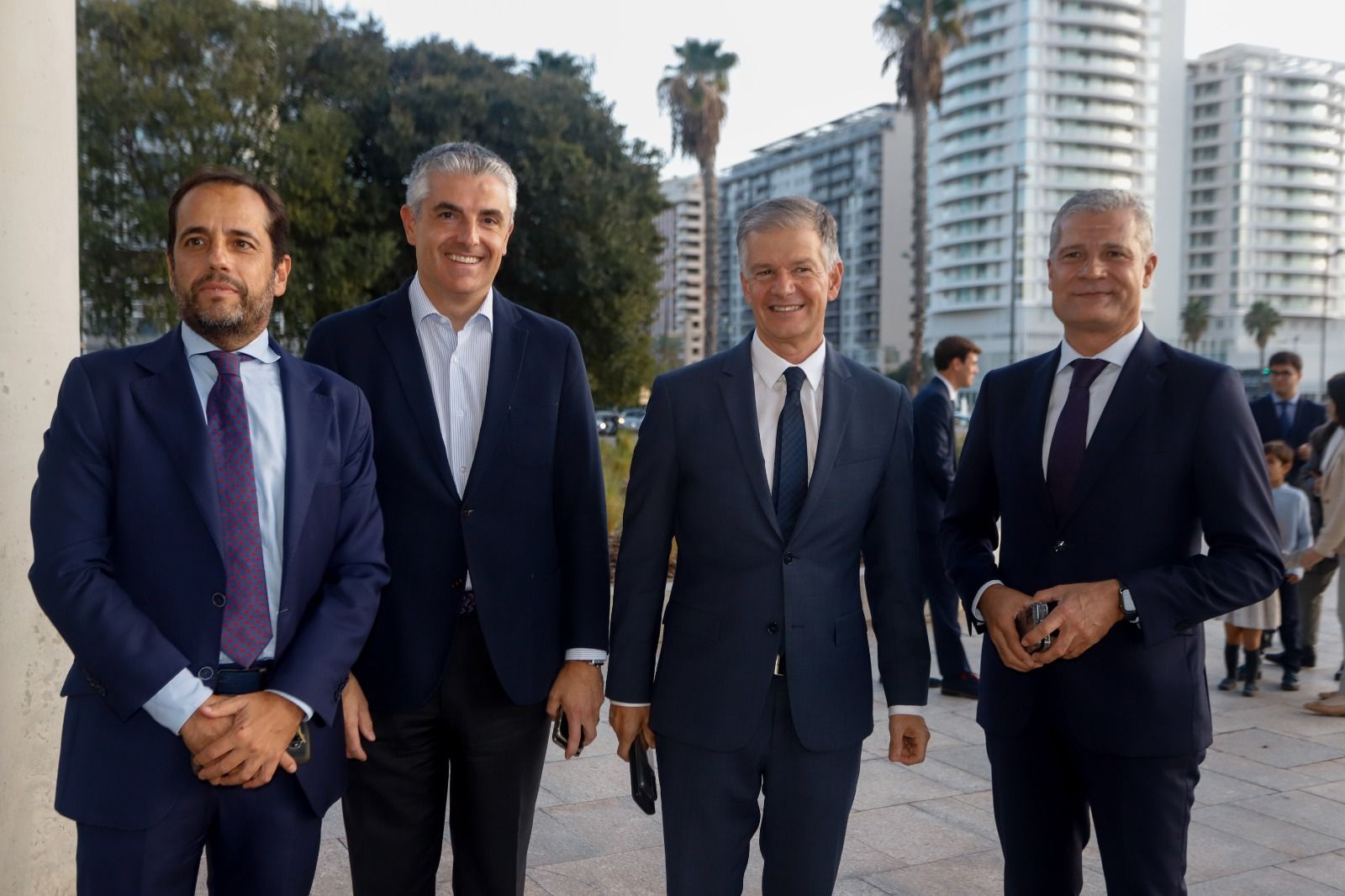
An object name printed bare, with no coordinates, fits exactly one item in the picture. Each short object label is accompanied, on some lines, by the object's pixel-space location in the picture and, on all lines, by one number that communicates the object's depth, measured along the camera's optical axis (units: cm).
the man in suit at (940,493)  621
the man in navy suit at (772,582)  244
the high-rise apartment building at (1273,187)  9794
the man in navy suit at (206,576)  202
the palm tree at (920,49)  2908
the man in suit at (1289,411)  794
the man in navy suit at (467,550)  258
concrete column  307
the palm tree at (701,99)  3453
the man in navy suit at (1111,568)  233
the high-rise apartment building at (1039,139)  9062
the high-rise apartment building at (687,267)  14825
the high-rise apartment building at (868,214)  11594
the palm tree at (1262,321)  8106
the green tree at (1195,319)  8125
